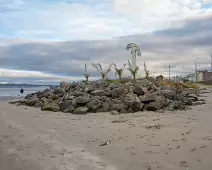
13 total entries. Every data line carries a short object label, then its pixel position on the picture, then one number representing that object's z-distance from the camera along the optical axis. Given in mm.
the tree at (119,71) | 14009
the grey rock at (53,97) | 10364
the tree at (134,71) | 14665
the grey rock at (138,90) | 8924
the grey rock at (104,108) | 7870
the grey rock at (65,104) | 8300
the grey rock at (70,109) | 7957
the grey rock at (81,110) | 7666
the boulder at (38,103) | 9740
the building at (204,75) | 46645
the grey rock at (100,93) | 9106
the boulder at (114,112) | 7396
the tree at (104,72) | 13832
